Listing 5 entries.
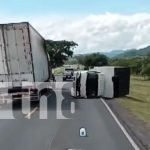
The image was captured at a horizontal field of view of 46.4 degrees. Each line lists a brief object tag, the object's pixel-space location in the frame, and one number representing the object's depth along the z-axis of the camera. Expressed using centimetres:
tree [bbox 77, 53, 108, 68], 4975
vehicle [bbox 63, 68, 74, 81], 2342
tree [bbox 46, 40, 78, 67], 3599
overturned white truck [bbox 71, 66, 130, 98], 1192
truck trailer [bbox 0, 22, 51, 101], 889
